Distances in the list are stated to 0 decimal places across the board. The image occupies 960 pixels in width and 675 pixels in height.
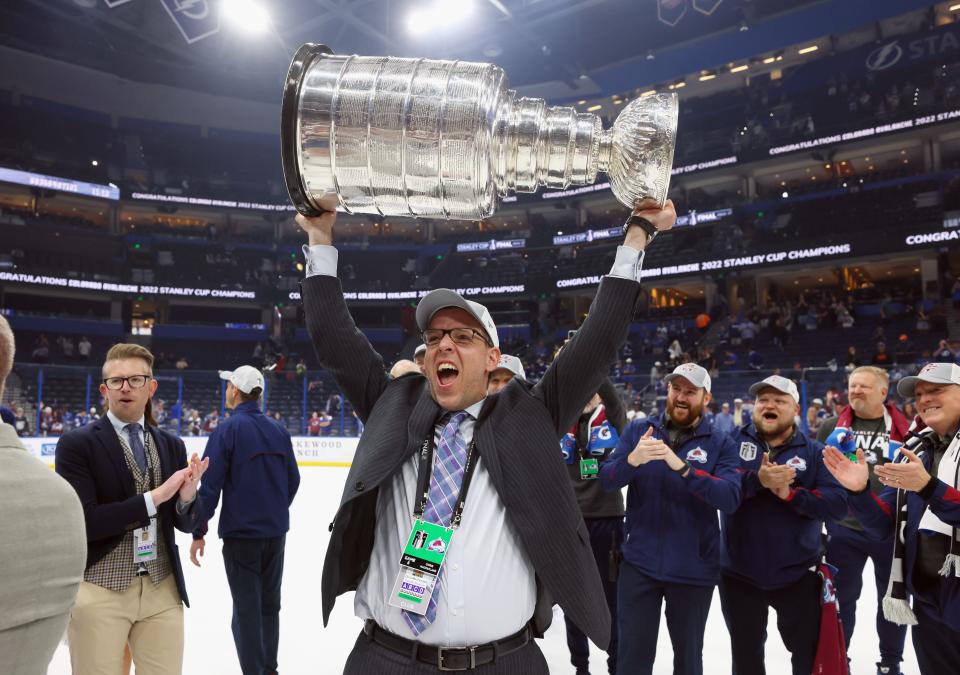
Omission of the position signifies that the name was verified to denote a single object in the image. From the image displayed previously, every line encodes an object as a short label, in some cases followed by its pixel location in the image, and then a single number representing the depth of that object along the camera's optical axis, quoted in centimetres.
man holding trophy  149
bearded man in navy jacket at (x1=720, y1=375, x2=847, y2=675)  334
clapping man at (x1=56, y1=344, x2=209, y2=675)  268
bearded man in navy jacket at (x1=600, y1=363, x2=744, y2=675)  327
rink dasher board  1552
